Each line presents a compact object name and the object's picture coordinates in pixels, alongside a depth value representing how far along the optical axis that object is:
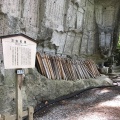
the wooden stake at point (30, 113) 2.95
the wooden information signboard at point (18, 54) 2.67
